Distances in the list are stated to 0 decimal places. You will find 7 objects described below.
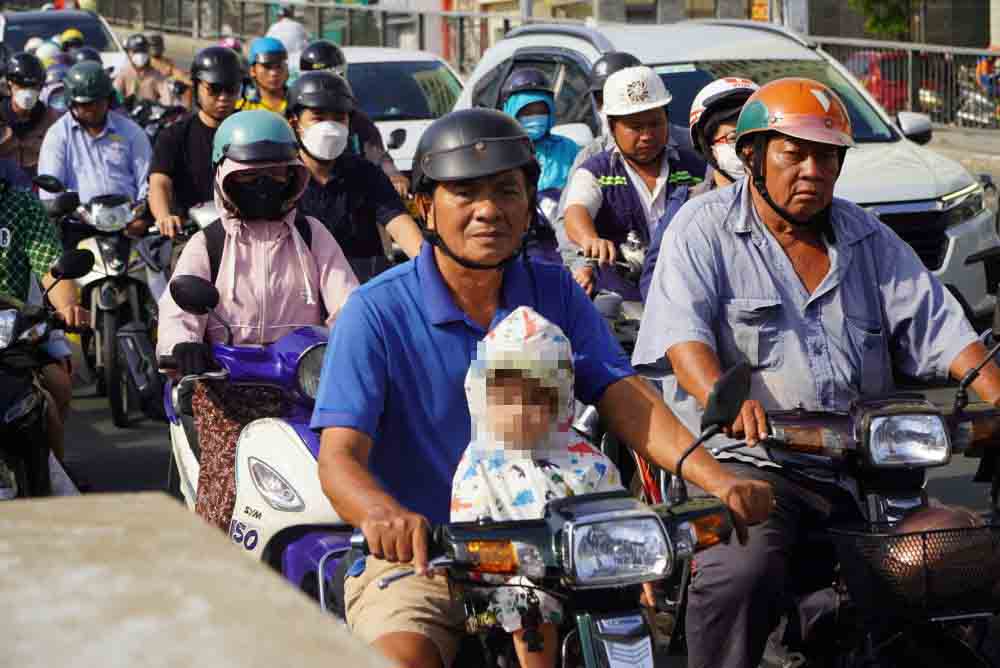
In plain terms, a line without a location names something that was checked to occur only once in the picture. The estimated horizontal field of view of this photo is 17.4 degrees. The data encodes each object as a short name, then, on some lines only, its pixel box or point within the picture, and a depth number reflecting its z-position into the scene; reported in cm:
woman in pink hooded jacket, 1143
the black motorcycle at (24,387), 1238
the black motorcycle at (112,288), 1854
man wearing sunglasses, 1773
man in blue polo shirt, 671
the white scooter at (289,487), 857
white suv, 2026
